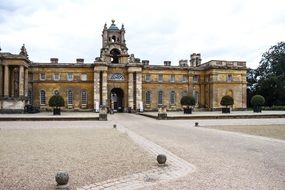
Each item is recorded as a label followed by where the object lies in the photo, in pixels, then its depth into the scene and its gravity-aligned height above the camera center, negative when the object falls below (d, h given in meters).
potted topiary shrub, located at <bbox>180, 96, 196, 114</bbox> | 30.87 -0.23
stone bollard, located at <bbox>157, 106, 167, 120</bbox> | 22.90 -1.36
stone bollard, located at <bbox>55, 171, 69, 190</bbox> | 4.52 -1.56
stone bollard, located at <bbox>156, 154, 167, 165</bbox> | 6.26 -1.60
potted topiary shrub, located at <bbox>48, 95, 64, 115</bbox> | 28.10 -0.14
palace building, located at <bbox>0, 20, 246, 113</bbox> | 37.07 +3.25
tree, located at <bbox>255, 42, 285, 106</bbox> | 43.15 +4.70
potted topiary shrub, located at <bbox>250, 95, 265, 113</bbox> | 31.93 -0.28
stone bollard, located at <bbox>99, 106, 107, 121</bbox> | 22.65 -1.42
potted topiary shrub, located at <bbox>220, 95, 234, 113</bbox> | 31.40 -0.12
